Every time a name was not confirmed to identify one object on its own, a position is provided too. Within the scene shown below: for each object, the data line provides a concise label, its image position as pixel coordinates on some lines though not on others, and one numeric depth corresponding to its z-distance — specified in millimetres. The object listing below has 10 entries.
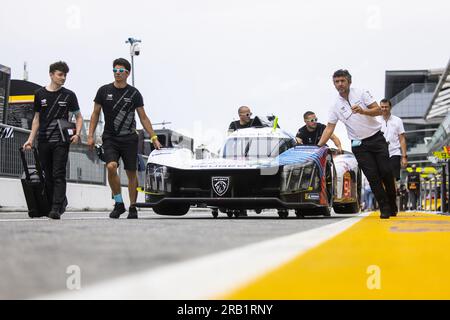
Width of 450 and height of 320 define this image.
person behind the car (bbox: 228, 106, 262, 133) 11023
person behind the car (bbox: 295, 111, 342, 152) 11234
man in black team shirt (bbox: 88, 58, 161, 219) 8516
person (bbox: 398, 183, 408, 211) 31009
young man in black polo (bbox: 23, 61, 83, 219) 8016
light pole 30283
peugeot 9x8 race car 8305
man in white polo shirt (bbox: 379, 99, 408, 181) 11602
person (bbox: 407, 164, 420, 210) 29986
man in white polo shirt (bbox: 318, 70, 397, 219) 9078
